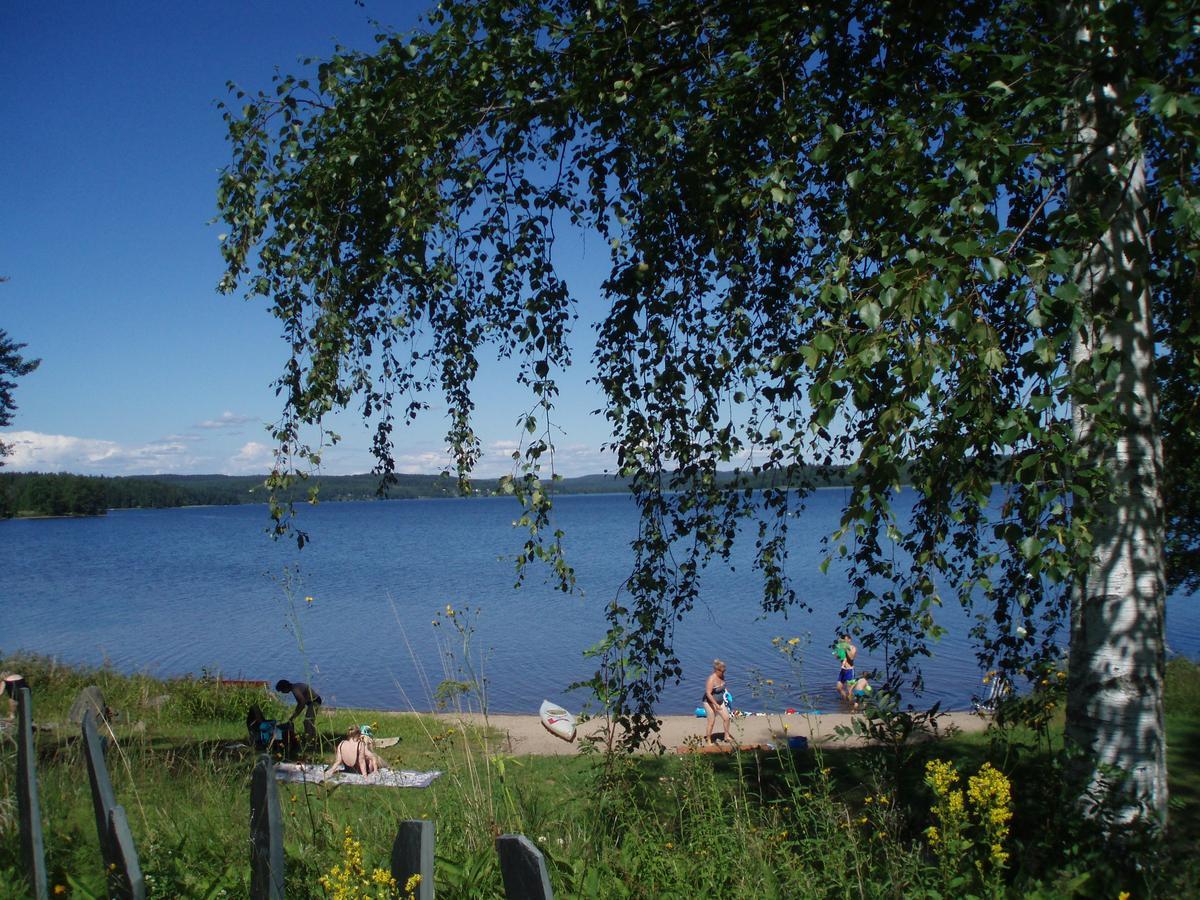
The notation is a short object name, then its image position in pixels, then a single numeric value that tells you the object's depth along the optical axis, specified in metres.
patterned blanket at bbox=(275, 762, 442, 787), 7.26
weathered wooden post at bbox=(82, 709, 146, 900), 2.75
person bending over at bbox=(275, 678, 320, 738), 8.89
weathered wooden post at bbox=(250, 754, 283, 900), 2.55
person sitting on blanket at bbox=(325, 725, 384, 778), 8.40
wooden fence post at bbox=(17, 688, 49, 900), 3.17
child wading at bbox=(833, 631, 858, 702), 12.45
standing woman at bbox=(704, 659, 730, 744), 11.80
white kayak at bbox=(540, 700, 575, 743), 11.84
